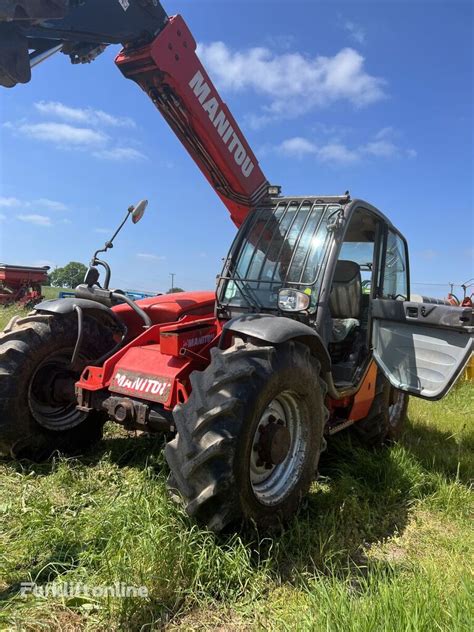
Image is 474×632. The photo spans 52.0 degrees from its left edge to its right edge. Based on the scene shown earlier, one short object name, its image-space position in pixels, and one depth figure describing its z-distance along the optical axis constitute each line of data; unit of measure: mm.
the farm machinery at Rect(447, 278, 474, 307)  12420
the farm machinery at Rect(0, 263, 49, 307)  16266
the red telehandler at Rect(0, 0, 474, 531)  2662
